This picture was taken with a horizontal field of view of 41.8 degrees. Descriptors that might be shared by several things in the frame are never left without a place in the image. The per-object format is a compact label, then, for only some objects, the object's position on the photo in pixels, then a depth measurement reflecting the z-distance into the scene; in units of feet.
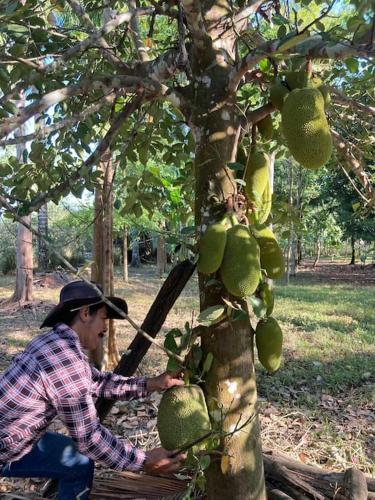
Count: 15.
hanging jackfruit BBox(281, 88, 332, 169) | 4.18
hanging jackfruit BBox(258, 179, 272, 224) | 5.23
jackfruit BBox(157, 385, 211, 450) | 4.59
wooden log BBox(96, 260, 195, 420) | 6.20
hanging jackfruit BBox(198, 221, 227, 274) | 4.61
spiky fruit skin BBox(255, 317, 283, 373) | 5.02
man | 5.54
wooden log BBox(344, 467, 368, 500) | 5.83
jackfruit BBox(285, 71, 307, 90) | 4.48
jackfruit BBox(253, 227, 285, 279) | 5.04
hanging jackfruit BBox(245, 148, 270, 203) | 5.14
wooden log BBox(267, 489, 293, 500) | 6.09
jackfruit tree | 4.24
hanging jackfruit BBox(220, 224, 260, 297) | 4.54
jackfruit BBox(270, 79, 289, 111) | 4.63
